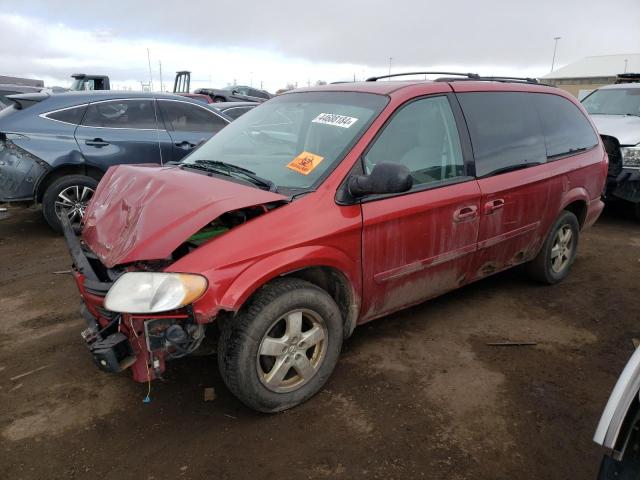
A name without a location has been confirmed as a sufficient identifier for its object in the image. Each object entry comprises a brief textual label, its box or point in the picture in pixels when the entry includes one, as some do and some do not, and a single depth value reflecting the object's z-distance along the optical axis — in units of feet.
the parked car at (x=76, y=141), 18.13
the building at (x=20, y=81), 102.83
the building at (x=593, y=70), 173.68
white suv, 20.51
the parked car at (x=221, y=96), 50.70
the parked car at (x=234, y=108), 31.63
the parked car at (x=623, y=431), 5.02
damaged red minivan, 7.66
